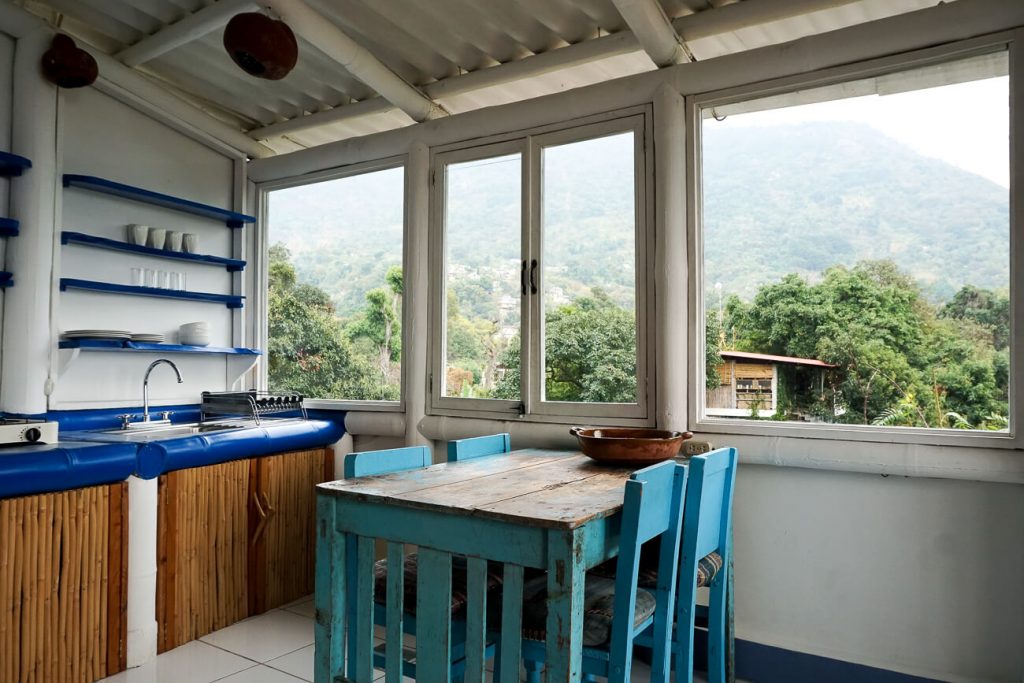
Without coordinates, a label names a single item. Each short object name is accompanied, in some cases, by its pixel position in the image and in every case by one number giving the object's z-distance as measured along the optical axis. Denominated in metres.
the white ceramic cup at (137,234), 3.79
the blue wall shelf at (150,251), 3.50
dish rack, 3.88
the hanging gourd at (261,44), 2.76
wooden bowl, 2.65
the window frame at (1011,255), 2.54
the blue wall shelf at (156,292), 3.52
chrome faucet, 3.65
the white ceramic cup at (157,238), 3.87
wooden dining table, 1.73
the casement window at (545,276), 3.35
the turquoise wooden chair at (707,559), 2.17
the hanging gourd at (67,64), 3.22
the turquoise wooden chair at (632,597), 1.85
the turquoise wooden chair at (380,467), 1.99
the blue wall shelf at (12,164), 3.12
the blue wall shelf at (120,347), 3.44
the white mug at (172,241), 3.98
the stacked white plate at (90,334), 3.46
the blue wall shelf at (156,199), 3.56
